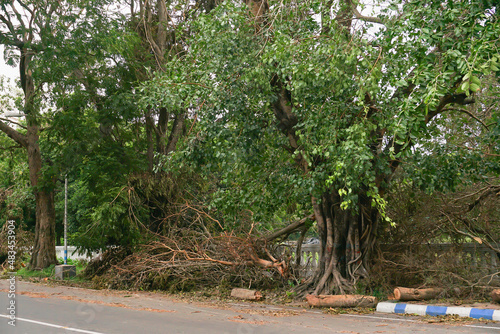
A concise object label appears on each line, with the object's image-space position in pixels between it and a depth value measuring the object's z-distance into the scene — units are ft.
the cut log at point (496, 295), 31.68
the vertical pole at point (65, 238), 67.15
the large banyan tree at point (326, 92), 28.37
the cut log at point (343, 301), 35.04
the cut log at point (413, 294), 35.46
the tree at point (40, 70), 56.08
